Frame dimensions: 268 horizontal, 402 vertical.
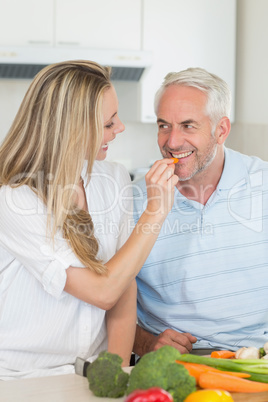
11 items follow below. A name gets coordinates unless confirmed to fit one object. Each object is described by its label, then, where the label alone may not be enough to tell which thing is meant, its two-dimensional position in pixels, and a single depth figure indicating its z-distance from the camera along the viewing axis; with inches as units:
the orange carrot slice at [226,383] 60.1
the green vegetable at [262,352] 65.7
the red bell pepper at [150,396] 54.7
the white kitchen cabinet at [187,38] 138.1
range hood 127.6
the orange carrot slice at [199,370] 60.8
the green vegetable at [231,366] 61.5
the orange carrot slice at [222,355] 66.0
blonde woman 71.2
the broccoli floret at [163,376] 56.8
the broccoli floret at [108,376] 59.6
